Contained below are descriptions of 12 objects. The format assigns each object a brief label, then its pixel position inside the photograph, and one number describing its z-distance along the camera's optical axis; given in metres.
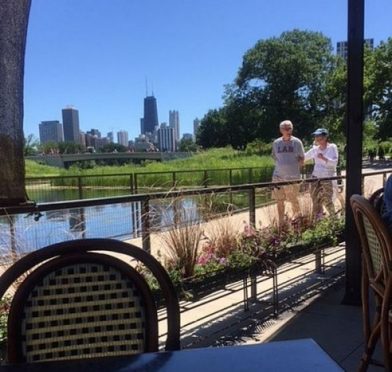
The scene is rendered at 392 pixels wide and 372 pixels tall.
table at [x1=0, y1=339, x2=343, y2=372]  1.16
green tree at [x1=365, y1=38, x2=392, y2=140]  48.78
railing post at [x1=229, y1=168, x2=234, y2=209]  4.15
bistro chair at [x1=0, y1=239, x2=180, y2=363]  1.48
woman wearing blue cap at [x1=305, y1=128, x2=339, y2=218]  6.87
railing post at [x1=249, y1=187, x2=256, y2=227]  4.35
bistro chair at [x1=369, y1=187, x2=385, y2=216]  2.74
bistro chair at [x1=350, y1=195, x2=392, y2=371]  2.03
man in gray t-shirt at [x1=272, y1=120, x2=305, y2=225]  6.26
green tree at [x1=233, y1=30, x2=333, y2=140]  67.06
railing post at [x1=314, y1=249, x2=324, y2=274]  5.11
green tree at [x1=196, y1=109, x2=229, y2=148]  81.44
